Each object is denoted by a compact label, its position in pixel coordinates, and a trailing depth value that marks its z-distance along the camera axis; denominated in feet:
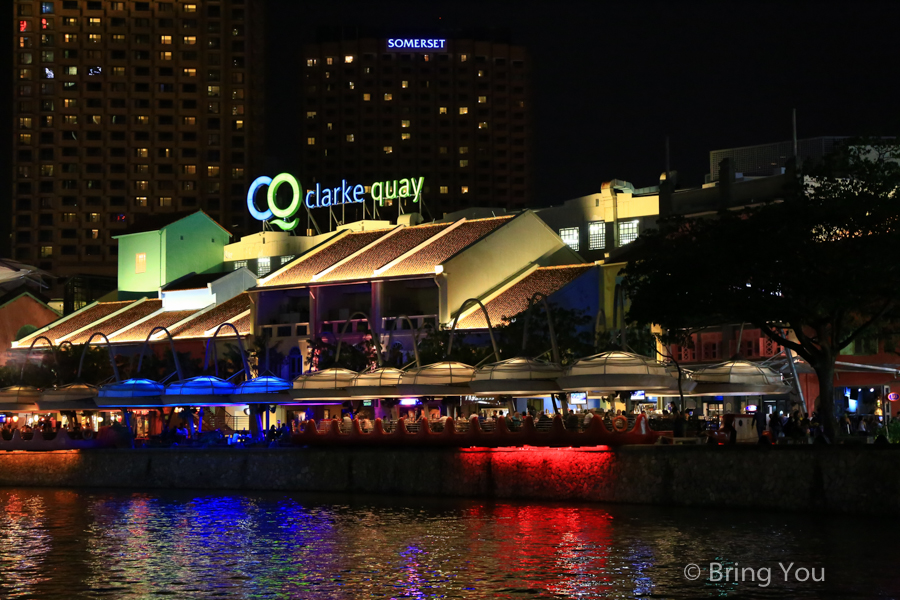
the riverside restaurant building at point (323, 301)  234.17
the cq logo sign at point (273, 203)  328.90
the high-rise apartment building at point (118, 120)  561.02
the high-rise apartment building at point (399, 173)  650.43
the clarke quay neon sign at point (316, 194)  314.14
